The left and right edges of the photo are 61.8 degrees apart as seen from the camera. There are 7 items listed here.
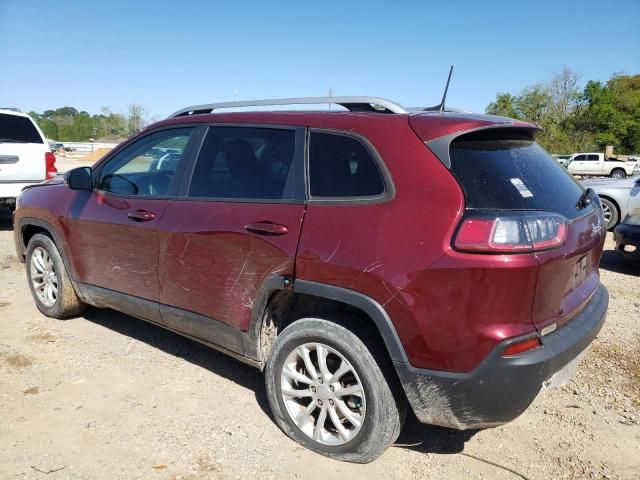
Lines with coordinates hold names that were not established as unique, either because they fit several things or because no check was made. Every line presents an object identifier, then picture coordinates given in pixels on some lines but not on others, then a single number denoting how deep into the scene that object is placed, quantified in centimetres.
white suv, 829
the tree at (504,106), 6191
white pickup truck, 3450
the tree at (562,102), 5956
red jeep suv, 228
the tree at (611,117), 5638
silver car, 959
